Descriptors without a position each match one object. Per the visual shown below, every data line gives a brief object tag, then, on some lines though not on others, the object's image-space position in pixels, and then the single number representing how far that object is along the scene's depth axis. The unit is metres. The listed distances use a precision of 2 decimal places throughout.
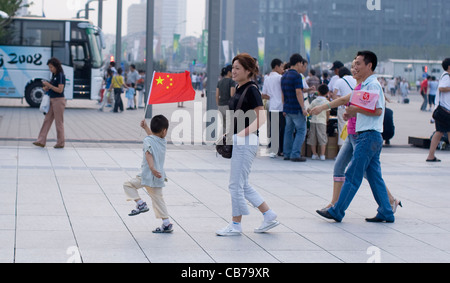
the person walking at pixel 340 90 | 12.74
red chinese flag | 7.42
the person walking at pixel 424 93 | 37.00
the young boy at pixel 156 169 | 7.00
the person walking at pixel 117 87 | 27.67
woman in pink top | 8.10
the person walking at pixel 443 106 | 13.13
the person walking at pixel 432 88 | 34.69
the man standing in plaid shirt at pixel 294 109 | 13.16
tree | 28.06
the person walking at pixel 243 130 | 6.95
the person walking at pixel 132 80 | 30.64
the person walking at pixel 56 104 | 14.18
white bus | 29.42
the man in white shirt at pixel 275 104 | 13.88
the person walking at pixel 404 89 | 48.78
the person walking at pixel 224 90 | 13.60
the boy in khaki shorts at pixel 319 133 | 13.84
